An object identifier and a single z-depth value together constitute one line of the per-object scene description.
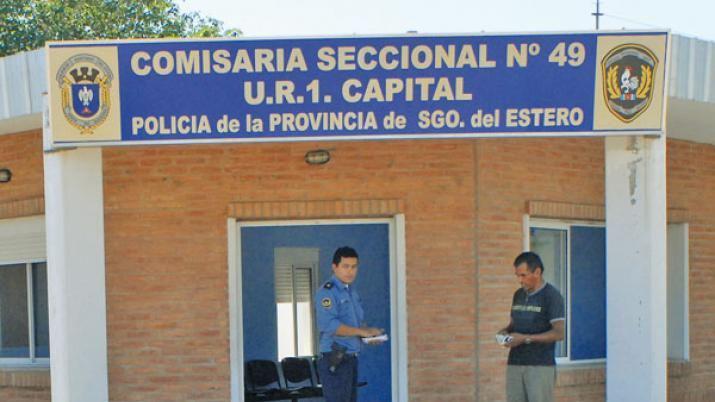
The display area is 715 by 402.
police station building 6.32
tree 21.00
